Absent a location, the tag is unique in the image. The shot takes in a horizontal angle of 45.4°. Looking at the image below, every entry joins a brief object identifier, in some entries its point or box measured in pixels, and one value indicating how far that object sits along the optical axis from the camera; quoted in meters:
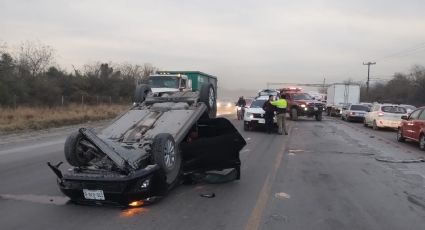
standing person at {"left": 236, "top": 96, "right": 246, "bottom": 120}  34.00
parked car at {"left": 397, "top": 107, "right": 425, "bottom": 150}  17.73
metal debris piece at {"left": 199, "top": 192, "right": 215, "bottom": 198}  8.24
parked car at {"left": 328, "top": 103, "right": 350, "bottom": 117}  47.85
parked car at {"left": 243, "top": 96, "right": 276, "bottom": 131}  23.09
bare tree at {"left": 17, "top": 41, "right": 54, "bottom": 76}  53.87
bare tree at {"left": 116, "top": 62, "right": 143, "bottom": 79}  78.56
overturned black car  7.12
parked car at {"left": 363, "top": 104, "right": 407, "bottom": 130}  27.84
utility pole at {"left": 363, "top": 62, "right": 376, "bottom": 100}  98.44
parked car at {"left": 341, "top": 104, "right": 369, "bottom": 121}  37.03
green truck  11.75
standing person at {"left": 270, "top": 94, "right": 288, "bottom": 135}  21.88
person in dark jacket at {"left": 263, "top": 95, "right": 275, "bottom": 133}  22.22
